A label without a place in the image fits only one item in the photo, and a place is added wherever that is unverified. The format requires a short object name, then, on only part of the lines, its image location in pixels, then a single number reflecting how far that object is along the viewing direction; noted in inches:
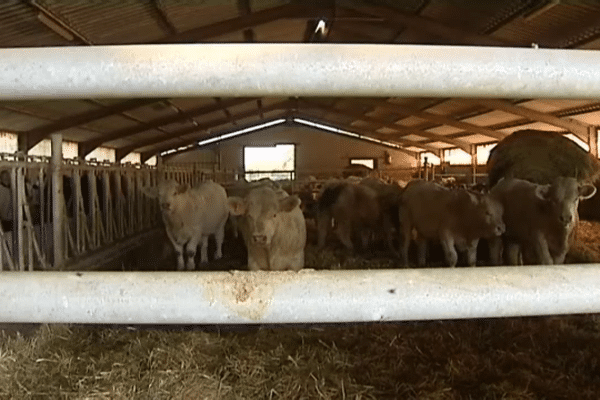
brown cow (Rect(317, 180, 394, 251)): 429.1
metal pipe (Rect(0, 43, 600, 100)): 44.9
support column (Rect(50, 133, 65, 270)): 296.7
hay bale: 377.7
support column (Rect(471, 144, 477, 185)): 1006.4
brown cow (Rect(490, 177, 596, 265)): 264.2
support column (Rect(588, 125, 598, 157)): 642.0
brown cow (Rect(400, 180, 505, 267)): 303.3
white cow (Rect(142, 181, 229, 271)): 362.9
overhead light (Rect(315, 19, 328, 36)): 526.3
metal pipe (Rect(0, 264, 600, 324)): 45.7
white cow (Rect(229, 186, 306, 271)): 224.5
